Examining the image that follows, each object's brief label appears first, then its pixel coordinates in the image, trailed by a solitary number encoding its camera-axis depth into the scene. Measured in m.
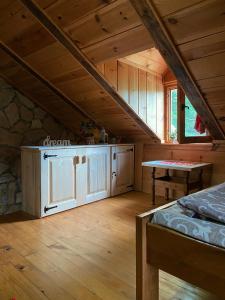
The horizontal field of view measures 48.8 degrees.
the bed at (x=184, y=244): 1.05
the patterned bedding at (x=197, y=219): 1.07
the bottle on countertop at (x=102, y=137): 3.83
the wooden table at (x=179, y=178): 3.03
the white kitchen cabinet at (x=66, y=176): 2.94
